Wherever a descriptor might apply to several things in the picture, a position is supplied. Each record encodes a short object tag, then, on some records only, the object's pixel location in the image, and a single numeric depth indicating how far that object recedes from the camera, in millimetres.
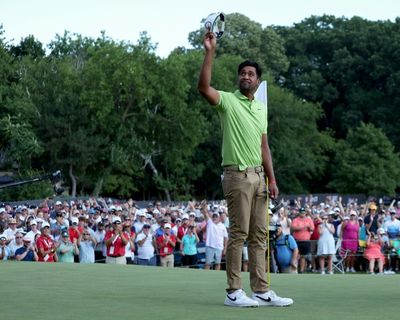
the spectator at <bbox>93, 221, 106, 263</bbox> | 24438
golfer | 9211
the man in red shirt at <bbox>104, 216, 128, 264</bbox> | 22531
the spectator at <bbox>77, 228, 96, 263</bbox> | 22958
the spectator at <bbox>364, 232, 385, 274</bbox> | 27872
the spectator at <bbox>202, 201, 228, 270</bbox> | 24875
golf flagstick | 11412
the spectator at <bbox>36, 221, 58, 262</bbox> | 21797
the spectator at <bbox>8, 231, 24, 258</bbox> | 22688
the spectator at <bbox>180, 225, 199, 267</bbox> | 25219
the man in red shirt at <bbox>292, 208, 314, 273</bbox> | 26875
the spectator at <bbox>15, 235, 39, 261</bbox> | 22125
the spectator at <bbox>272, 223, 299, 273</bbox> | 23609
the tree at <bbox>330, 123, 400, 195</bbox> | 79375
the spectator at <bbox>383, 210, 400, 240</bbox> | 28891
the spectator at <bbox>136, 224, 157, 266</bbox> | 24203
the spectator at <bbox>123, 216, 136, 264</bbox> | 22969
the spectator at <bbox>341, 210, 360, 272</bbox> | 28406
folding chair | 28219
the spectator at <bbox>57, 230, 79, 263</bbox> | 22438
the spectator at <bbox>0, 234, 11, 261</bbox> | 22219
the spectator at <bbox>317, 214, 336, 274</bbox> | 26891
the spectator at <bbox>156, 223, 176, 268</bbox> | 24484
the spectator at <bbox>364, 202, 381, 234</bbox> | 29189
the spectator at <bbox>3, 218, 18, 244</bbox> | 22880
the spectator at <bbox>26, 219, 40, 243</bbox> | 22578
